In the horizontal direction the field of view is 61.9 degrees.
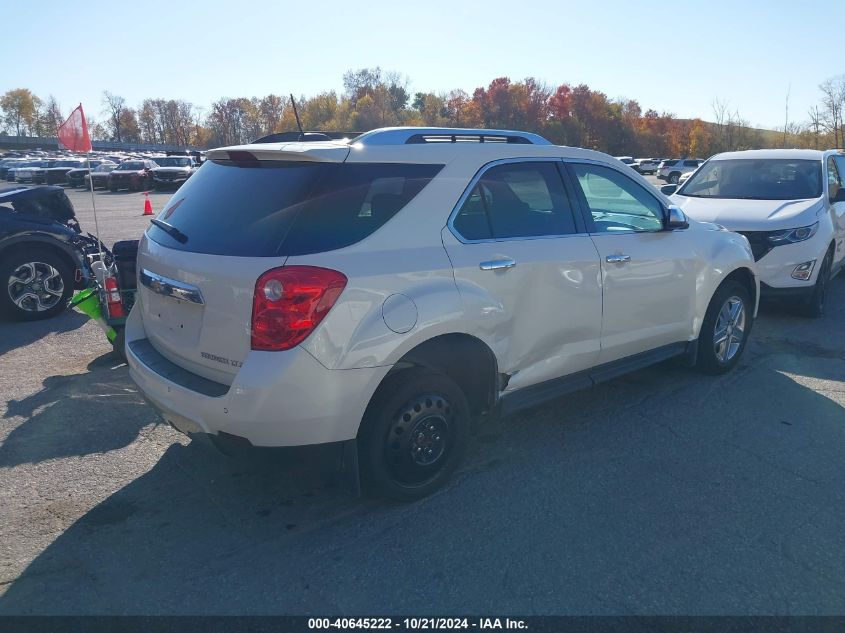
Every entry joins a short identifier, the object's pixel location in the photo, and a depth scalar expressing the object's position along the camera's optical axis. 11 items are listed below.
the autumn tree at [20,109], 139.75
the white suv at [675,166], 45.38
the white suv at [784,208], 7.56
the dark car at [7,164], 53.27
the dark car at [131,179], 37.19
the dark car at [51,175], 43.03
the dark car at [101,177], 39.34
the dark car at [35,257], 7.64
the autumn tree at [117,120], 129.46
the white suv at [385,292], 3.18
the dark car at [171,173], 35.41
